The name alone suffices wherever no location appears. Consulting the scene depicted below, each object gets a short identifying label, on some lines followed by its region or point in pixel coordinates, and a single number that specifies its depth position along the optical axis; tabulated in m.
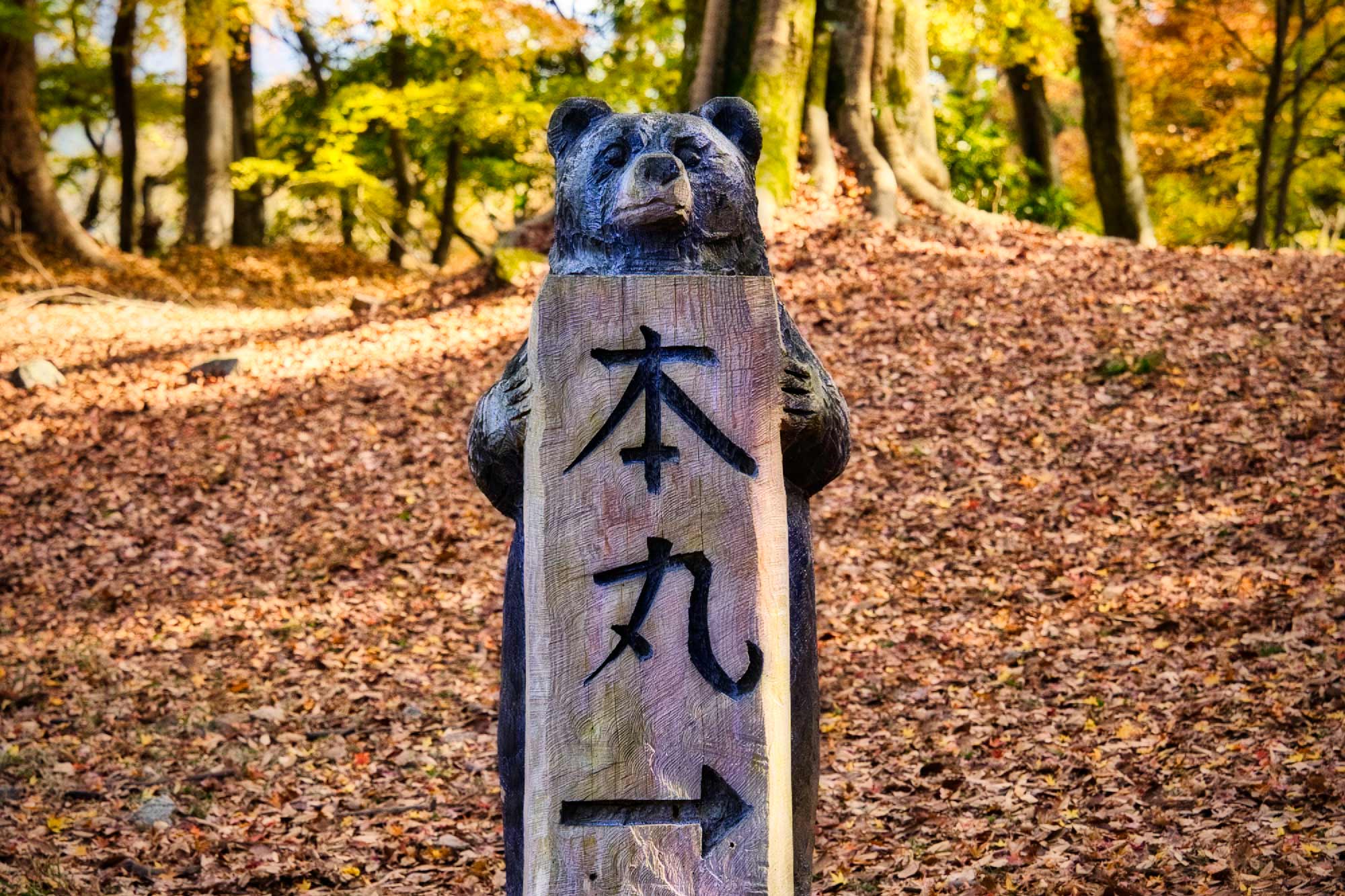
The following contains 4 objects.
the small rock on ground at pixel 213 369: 11.80
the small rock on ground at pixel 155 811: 5.80
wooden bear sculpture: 3.10
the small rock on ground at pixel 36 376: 11.79
